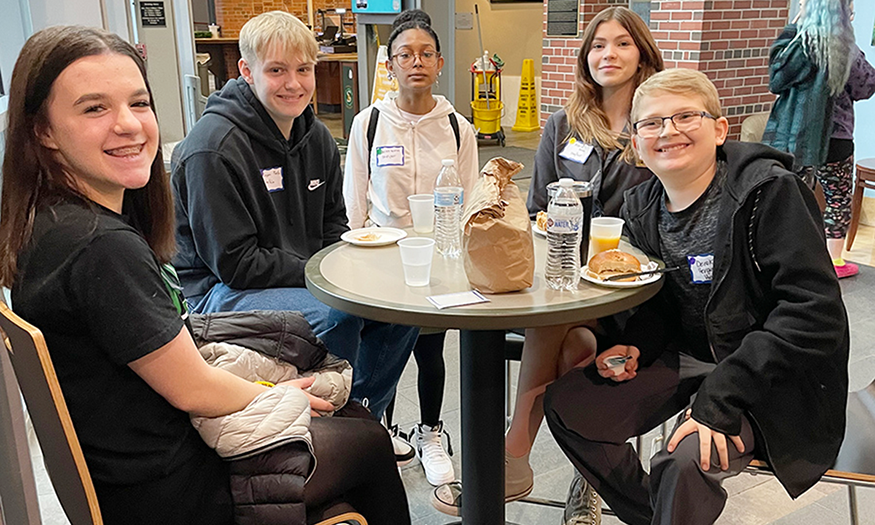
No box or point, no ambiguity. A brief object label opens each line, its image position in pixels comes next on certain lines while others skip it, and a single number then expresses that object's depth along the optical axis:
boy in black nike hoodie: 2.15
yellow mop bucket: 9.14
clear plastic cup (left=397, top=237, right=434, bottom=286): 1.66
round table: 1.49
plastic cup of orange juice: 1.84
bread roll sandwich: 1.68
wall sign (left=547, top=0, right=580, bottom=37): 6.31
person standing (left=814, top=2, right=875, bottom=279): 4.29
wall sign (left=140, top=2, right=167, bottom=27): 3.94
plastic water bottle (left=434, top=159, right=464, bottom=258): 1.95
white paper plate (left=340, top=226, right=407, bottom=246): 2.04
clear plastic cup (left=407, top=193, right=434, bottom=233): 2.17
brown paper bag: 1.56
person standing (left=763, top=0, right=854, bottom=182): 4.10
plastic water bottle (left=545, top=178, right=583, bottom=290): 1.63
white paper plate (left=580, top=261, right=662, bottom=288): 1.64
